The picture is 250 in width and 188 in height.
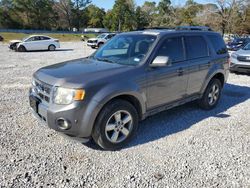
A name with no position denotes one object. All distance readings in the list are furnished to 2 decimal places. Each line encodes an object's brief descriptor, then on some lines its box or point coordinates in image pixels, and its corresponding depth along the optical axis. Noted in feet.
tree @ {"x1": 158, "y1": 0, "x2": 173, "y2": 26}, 184.63
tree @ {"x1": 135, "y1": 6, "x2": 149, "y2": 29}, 210.52
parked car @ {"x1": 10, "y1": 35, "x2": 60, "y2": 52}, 53.33
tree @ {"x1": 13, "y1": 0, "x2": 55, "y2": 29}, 181.82
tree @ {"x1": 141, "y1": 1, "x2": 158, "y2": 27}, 211.87
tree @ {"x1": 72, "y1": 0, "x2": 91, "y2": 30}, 223.30
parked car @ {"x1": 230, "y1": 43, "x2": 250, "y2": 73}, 25.50
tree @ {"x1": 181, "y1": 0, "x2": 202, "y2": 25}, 157.15
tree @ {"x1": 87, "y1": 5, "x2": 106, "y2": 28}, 225.02
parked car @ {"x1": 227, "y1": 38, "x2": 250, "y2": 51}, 57.05
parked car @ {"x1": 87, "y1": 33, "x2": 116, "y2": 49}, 63.16
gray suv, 9.19
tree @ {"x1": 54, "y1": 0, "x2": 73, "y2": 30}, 217.38
